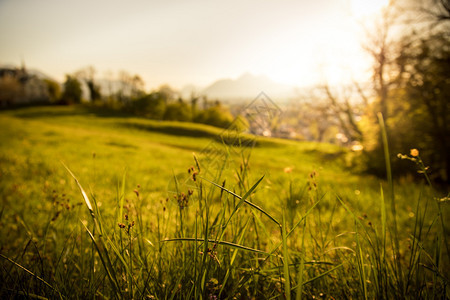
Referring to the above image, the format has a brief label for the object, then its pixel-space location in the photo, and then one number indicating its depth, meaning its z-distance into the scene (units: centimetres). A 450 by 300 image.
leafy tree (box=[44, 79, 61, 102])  6419
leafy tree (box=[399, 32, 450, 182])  664
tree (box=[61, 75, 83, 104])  6316
